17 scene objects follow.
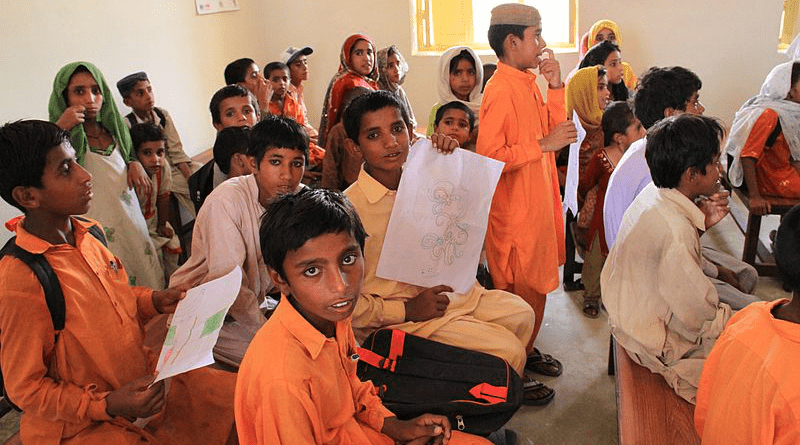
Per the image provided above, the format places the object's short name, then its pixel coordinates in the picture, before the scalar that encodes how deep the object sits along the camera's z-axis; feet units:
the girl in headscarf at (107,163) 9.77
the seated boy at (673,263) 5.84
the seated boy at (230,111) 11.12
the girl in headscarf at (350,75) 13.42
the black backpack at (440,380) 5.70
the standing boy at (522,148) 7.73
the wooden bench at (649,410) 5.37
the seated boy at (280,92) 16.16
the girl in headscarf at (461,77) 11.92
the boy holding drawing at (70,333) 4.91
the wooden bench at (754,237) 11.04
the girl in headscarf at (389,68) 15.40
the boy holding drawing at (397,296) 6.61
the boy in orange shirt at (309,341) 4.22
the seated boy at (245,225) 6.79
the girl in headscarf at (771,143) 11.05
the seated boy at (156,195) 11.34
